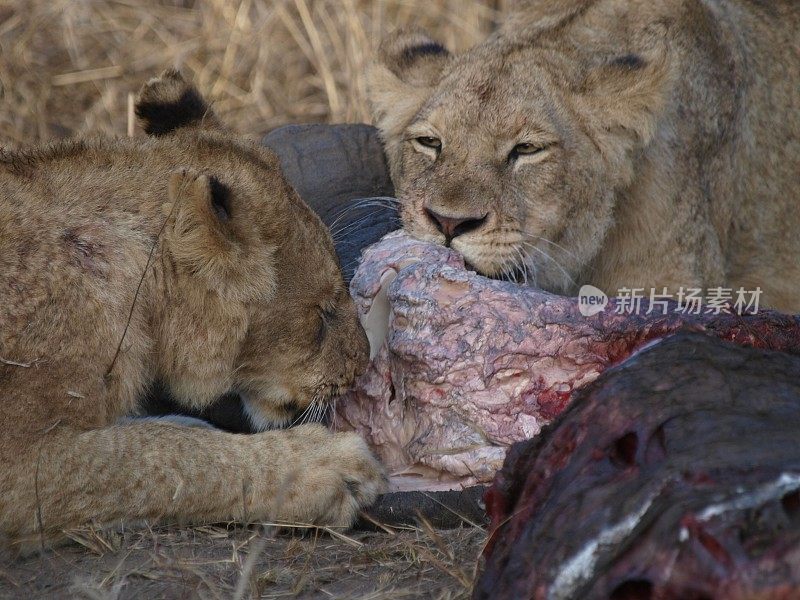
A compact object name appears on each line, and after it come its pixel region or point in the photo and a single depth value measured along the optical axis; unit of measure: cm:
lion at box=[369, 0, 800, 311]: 1007
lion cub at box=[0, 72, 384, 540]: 743
